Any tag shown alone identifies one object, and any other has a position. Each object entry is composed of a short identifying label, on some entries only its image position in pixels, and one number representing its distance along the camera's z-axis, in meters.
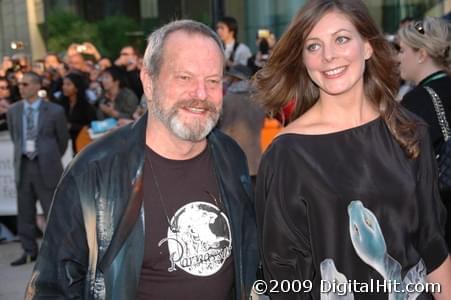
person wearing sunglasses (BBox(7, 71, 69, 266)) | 7.38
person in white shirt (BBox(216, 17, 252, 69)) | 9.00
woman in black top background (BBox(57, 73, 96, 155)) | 9.30
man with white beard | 2.51
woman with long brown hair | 2.65
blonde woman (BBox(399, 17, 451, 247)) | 4.00
